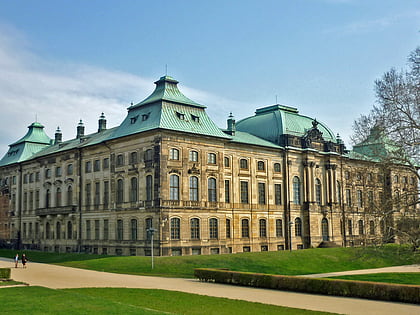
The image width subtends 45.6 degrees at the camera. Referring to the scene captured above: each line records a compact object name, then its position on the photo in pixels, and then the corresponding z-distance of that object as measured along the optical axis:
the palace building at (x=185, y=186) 57.88
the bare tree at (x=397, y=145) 31.78
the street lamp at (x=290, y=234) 67.38
